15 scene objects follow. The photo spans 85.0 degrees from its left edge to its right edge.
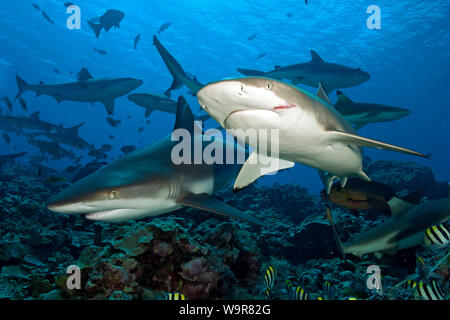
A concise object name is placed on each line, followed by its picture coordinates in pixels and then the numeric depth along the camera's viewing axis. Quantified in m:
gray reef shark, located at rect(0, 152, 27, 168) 9.73
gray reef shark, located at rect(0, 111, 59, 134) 12.71
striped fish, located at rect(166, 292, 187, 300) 2.23
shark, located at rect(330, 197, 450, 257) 3.87
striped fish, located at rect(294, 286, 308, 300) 2.94
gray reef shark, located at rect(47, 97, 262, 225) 2.81
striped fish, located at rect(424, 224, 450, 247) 3.04
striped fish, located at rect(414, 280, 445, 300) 2.28
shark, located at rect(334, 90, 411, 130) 6.48
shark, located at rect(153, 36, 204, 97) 7.61
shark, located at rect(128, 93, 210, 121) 10.77
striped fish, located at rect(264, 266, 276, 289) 3.11
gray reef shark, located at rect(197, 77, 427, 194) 2.00
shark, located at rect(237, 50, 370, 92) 10.12
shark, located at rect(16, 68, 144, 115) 10.99
